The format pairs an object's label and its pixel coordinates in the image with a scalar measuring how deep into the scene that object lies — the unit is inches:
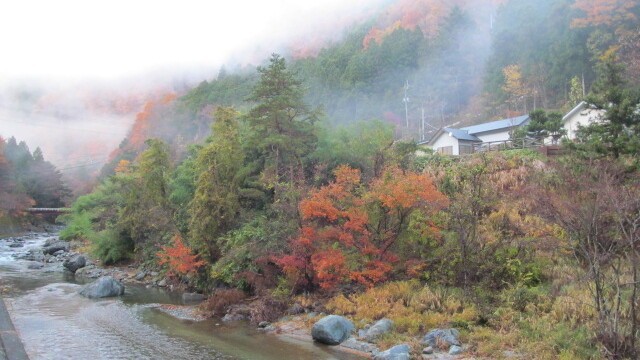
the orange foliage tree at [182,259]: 1018.7
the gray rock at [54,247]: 1739.7
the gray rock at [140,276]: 1253.1
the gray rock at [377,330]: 650.2
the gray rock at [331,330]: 653.3
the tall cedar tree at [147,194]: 1398.9
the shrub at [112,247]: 1460.4
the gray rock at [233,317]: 803.9
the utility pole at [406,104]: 2603.3
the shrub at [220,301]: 840.3
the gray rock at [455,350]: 577.3
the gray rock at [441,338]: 599.1
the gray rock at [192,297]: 982.8
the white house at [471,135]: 1781.5
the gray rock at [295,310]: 789.2
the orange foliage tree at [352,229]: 765.9
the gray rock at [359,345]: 615.9
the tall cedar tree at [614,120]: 814.9
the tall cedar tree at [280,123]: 1056.8
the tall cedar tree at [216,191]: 1053.8
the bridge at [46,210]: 2669.8
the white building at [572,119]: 1531.7
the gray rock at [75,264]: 1375.6
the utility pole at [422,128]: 2512.8
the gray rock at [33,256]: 1622.8
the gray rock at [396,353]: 561.6
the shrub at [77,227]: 1750.7
